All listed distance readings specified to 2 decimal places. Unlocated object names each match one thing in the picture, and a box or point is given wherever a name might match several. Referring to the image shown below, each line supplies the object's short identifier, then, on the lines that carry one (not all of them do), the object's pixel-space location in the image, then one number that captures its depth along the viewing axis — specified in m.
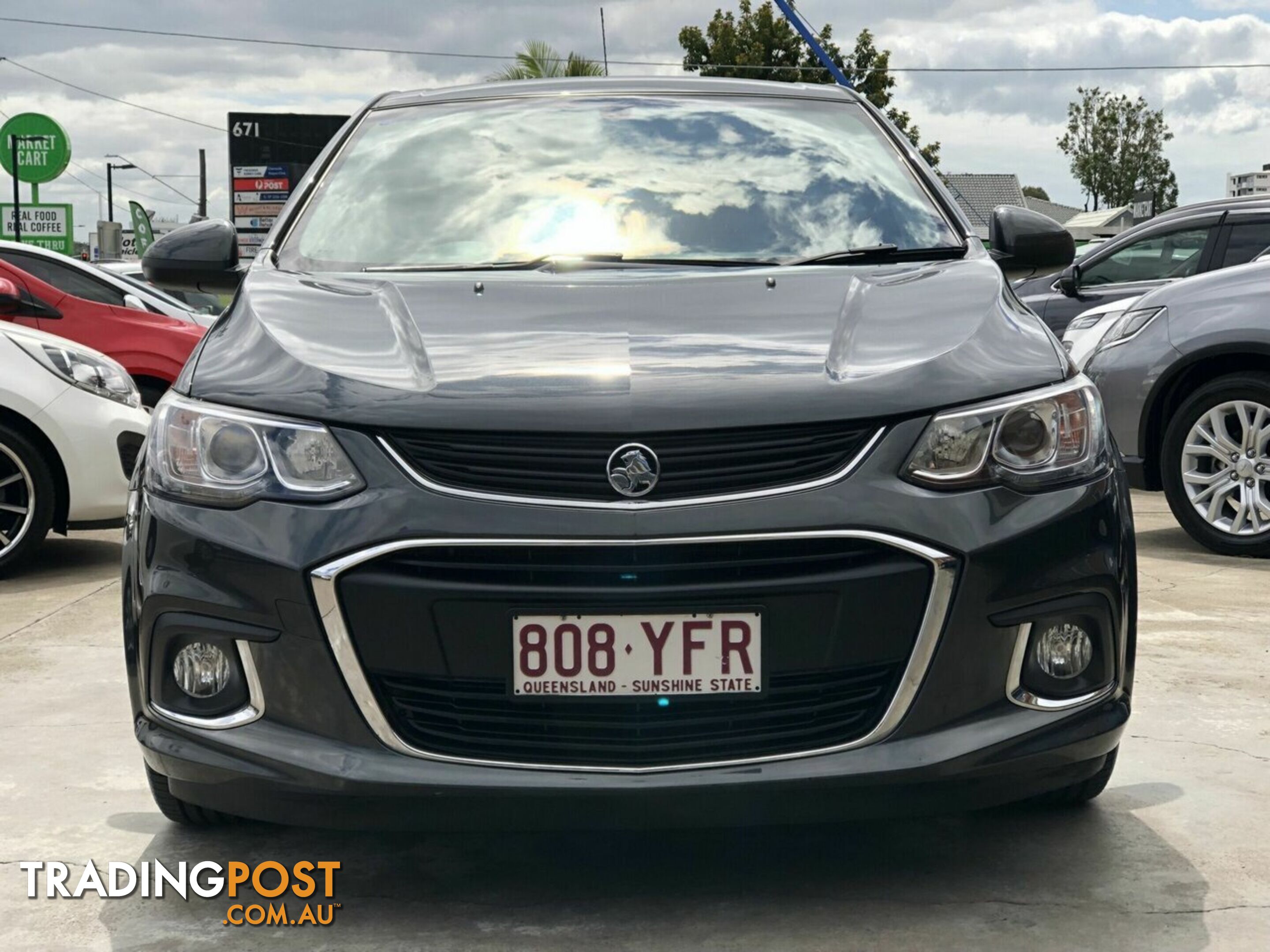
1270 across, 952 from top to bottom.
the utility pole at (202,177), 74.69
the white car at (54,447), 7.24
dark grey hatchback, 2.85
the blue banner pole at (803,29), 25.62
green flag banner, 32.06
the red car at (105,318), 10.41
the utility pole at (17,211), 21.83
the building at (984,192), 74.38
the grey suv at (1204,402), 7.50
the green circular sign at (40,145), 18.86
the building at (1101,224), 63.81
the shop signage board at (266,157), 29.80
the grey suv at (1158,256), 10.88
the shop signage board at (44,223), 23.50
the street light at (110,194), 80.01
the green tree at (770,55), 44.31
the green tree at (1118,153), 85.50
